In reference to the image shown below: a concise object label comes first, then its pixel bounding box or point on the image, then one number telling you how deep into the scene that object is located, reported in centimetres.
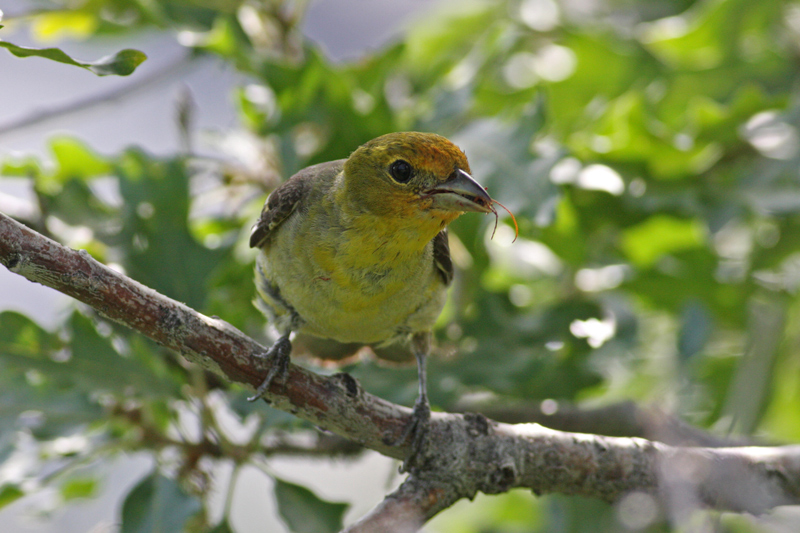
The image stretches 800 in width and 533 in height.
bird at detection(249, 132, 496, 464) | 512
